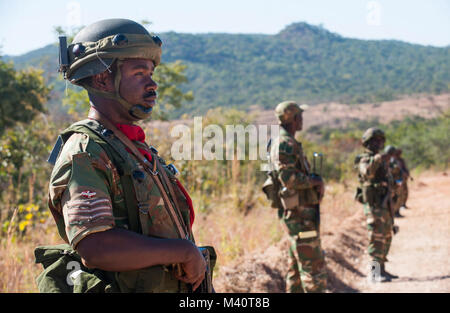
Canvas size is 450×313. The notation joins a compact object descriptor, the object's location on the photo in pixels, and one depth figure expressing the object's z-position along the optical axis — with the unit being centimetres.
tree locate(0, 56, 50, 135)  1160
